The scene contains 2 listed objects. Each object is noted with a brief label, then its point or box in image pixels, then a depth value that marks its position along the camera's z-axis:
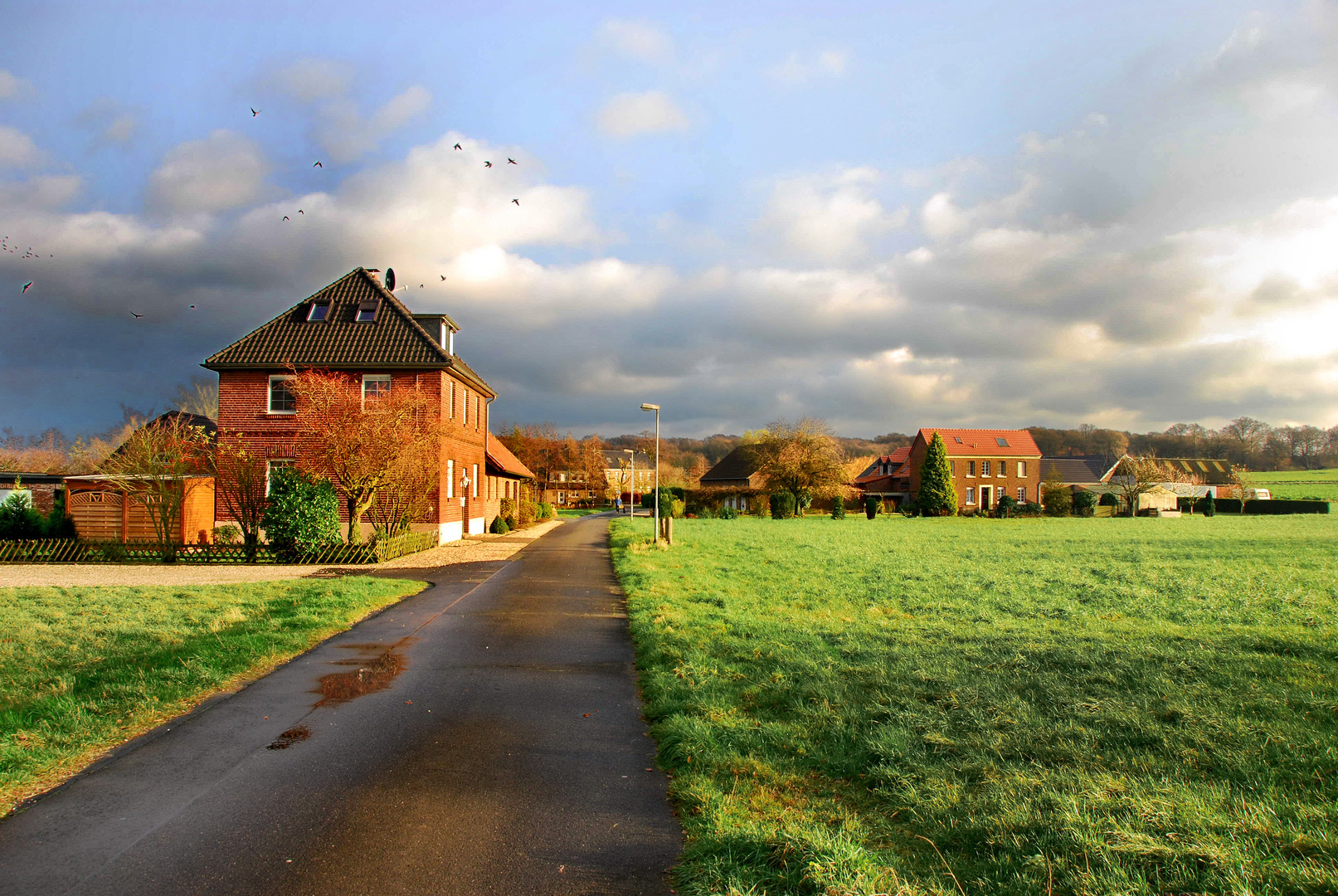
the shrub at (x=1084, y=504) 62.03
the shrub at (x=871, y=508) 58.07
